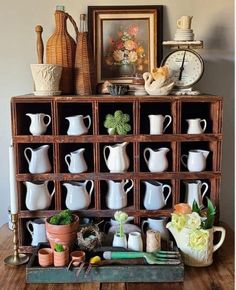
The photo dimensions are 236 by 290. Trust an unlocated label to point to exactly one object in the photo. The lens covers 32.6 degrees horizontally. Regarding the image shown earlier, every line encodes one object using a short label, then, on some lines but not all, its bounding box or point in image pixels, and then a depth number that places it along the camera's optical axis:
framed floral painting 1.61
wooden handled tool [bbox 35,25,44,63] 1.46
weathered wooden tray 1.17
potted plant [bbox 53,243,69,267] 1.19
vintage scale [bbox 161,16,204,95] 1.45
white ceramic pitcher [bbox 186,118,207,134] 1.35
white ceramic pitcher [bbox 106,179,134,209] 1.37
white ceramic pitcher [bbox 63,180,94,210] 1.35
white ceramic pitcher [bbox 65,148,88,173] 1.36
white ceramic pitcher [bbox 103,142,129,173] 1.35
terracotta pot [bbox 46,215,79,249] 1.23
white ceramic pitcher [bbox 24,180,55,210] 1.34
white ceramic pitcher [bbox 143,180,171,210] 1.37
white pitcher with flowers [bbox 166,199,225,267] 1.24
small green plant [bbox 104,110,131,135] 1.33
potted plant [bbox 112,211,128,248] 1.28
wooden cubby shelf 1.32
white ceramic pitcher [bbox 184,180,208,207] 1.38
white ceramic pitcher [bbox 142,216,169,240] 1.37
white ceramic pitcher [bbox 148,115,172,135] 1.34
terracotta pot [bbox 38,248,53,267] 1.19
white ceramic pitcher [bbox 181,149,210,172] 1.36
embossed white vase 1.34
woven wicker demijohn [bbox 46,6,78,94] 1.43
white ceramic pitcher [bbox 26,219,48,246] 1.36
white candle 1.30
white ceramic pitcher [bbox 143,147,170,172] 1.36
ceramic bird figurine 1.35
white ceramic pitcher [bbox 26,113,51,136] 1.33
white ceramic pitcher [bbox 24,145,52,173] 1.34
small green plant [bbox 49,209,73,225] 1.25
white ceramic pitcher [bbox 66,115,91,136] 1.34
